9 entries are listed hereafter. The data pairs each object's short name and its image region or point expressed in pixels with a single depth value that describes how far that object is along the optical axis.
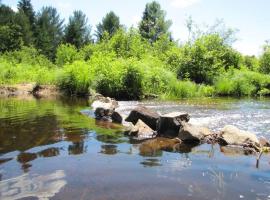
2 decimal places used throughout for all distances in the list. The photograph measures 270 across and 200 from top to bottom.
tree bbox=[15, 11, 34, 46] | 63.91
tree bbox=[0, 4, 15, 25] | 62.88
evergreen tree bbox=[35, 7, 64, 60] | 68.38
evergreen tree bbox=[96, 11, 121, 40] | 73.88
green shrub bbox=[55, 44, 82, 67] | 46.03
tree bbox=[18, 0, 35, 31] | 73.25
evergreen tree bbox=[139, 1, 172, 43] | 70.31
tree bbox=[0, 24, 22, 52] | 56.50
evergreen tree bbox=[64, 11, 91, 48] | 67.94
